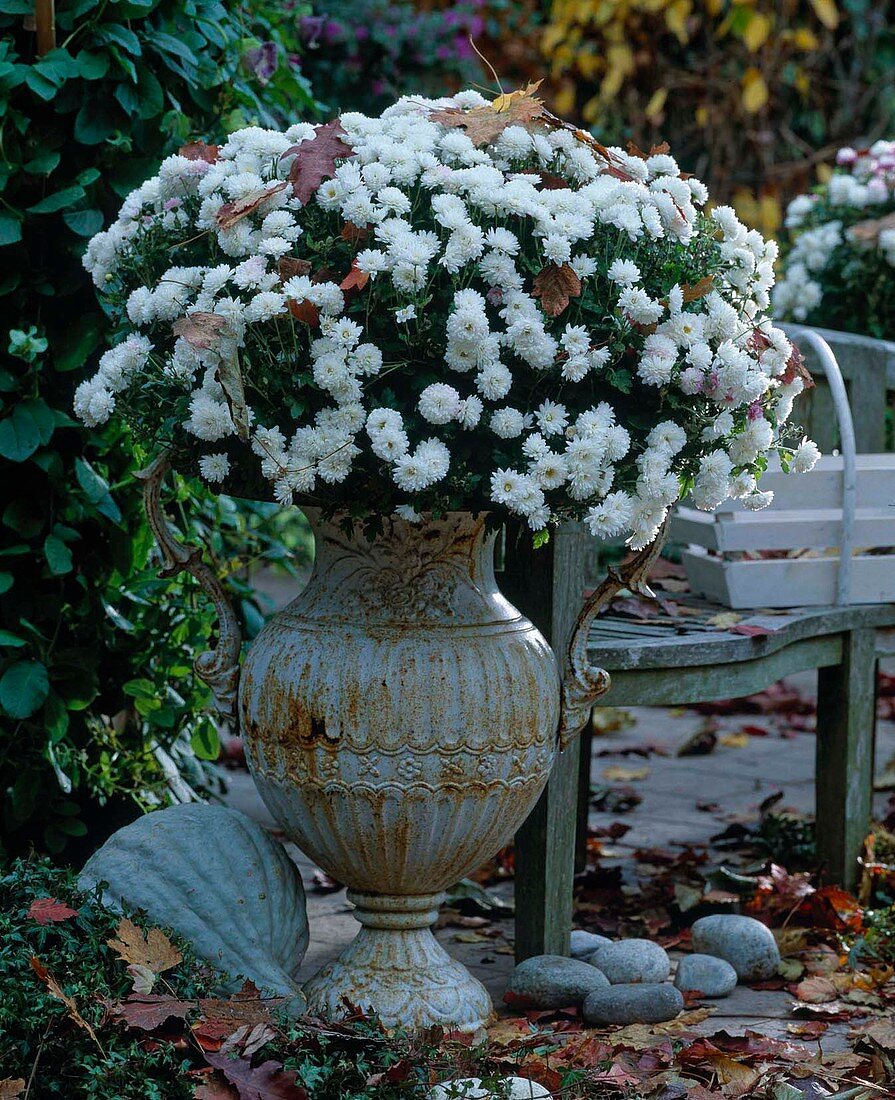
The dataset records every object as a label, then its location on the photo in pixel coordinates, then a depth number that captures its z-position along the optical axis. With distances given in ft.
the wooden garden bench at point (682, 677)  18.40
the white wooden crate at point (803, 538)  21.40
